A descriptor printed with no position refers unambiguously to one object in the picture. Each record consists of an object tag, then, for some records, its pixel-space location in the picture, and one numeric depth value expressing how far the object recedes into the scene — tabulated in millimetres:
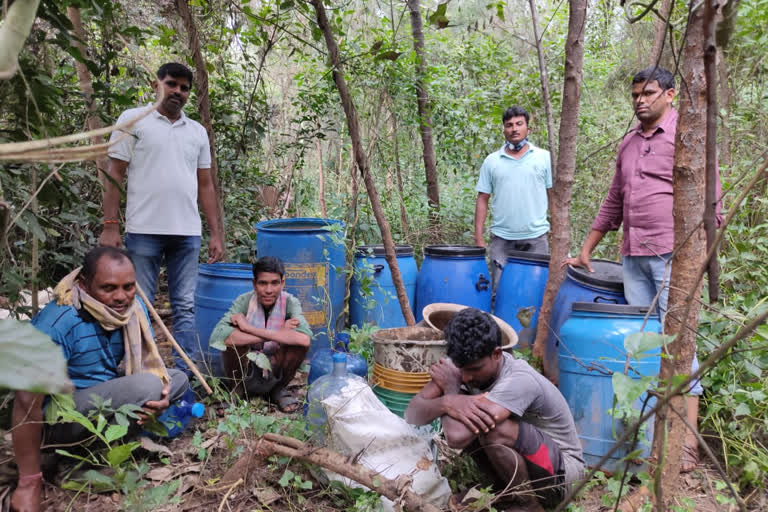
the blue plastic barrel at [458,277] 3607
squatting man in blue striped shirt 2049
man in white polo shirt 2926
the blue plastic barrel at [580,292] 2740
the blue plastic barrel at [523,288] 3381
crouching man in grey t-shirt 1995
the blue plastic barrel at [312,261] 3371
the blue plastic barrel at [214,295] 3053
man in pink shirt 2564
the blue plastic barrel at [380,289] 3752
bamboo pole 2351
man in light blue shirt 3797
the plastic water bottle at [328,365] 2717
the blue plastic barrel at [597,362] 2342
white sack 2035
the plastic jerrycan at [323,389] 2291
